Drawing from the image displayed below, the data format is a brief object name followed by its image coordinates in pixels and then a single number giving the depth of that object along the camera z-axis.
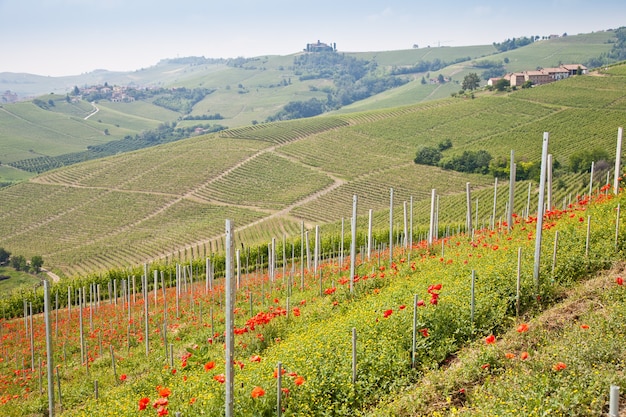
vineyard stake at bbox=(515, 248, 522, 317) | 9.78
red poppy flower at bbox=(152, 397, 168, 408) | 6.89
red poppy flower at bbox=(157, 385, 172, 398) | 6.98
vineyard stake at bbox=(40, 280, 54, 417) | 9.88
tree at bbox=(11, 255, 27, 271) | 51.78
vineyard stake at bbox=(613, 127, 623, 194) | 15.48
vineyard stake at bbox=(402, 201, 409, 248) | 19.25
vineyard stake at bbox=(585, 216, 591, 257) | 11.05
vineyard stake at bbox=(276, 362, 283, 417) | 6.91
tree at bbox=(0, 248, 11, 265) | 54.34
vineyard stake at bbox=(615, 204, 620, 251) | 11.31
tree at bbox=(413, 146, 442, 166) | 71.94
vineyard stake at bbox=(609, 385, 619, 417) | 4.45
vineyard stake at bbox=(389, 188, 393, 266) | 16.97
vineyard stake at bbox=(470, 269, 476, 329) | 9.27
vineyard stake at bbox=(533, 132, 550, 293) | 10.18
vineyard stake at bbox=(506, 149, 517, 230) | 15.94
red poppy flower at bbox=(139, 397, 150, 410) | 7.12
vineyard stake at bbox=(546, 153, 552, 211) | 13.94
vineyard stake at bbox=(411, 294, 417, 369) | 8.58
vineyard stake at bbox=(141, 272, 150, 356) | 15.02
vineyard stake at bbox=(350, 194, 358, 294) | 13.72
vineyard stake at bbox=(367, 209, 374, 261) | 17.26
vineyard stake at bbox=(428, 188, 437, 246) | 18.19
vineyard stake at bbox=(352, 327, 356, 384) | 7.88
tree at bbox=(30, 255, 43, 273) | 50.31
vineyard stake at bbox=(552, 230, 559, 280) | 10.75
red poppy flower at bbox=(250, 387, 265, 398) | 6.61
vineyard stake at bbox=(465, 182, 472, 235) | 18.41
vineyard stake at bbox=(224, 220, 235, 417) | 5.92
